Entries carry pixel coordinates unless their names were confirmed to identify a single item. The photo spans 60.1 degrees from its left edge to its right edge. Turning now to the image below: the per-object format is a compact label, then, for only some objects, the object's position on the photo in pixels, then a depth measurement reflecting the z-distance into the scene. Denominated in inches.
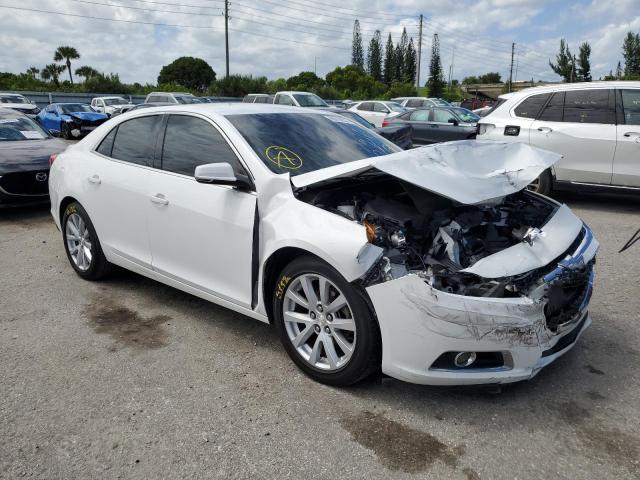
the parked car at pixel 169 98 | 981.8
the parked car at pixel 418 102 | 961.4
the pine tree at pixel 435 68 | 3006.9
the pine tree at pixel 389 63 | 3548.2
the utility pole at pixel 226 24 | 1759.4
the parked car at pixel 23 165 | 300.4
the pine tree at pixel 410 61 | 3444.9
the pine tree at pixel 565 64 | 2208.4
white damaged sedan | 111.7
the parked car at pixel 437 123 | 517.0
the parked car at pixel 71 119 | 837.2
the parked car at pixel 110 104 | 1075.9
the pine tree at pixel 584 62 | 2145.7
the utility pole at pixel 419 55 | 1850.0
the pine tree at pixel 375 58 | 3604.8
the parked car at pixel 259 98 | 924.7
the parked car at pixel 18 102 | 999.6
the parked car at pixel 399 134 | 408.5
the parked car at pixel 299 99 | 819.4
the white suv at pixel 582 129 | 299.4
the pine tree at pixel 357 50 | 3690.9
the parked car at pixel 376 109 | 863.1
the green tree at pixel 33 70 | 2311.3
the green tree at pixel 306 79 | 3159.5
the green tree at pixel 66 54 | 2731.3
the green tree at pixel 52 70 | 2561.5
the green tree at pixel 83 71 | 2768.5
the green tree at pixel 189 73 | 3430.1
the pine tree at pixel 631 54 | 1777.6
